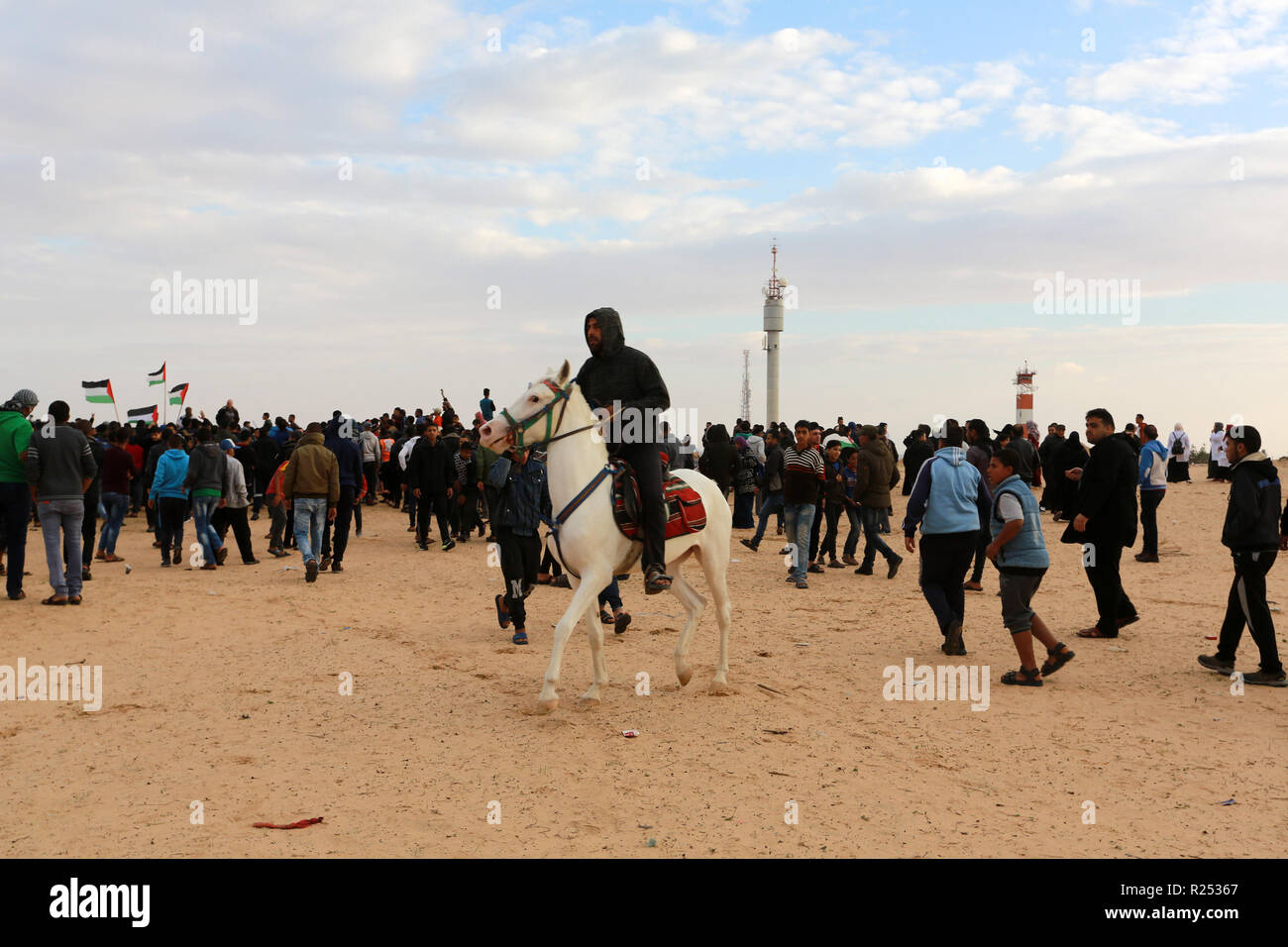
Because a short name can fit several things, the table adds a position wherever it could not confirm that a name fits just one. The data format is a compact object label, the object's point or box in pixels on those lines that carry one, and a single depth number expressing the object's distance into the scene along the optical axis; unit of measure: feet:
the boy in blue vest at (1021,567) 28.12
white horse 24.53
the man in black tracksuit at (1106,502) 33.53
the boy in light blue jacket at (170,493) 53.67
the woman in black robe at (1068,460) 74.33
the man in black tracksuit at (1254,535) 28.22
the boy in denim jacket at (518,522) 34.96
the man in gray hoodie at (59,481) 40.32
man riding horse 25.44
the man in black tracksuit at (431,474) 62.49
